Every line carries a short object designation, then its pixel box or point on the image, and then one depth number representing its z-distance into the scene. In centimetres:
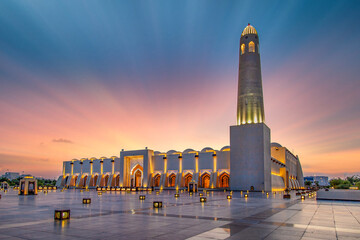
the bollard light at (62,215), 973
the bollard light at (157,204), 1417
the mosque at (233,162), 4622
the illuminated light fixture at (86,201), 1675
